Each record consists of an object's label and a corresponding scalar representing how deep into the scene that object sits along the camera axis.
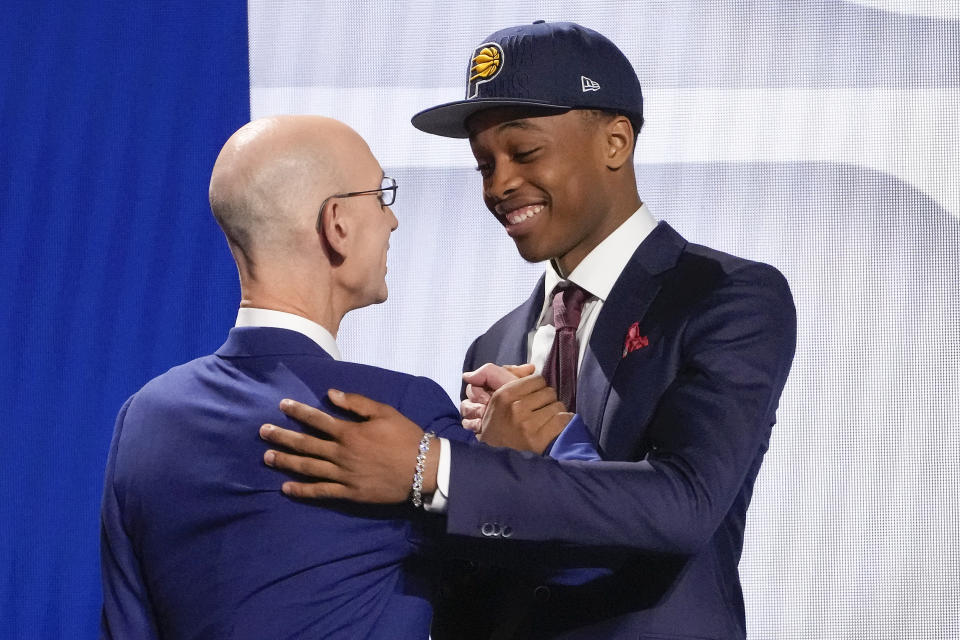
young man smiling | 7.98
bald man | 7.93
